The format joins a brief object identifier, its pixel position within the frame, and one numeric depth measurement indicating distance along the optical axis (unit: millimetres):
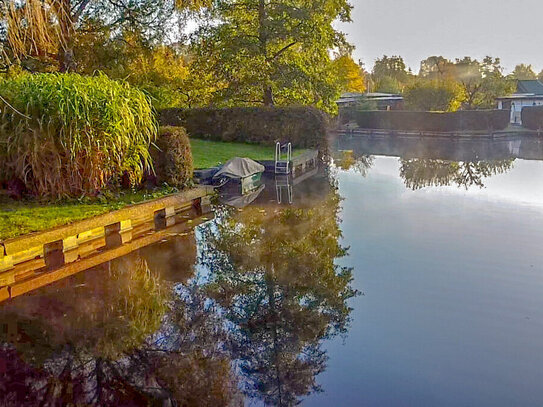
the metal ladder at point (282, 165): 13820
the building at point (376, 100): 33906
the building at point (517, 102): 33156
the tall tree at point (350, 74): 34719
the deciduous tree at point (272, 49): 17609
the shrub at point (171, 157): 8930
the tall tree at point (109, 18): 13078
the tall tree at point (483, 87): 32719
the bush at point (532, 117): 28720
